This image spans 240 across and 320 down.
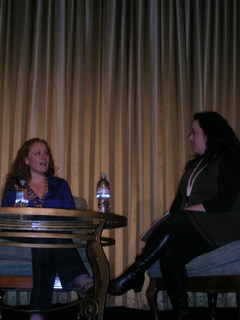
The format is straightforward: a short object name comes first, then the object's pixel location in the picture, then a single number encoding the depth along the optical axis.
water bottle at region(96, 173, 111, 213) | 2.96
